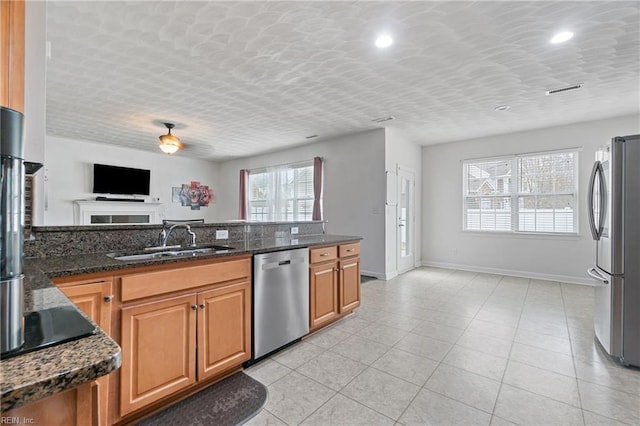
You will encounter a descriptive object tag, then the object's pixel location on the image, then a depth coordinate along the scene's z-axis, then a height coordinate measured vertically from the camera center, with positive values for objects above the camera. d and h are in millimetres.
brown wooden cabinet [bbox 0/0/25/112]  968 +569
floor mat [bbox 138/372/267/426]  1597 -1164
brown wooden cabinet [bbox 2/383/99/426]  484 -348
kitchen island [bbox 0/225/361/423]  428 -260
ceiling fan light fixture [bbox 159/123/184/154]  4469 +1099
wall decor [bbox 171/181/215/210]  7246 +471
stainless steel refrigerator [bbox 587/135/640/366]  2135 -281
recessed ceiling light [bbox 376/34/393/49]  2369 +1478
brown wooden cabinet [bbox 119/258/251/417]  1528 -702
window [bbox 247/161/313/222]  6246 +486
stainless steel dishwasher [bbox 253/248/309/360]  2156 -698
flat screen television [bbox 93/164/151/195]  5906 +709
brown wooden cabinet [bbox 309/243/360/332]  2660 -704
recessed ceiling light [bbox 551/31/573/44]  2318 +1480
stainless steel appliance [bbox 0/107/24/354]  551 -27
